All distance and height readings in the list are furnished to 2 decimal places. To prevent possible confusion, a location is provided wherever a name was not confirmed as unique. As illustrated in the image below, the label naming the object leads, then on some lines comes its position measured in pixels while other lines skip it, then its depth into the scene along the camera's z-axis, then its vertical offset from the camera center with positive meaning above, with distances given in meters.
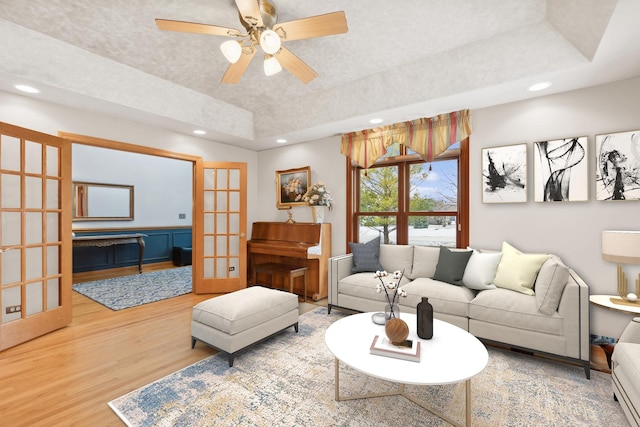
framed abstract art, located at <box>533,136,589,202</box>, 2.85 +0.43
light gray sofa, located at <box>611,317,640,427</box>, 1.58 -0.92
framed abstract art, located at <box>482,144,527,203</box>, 3.16 +0.44
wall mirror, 5.80 +0.26
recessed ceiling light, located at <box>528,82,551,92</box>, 2.78 +1.22
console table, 5.17 -0.49
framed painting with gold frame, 4.85 +0.48
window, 3.68 +0.20
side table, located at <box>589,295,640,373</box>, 2.29 -1.23
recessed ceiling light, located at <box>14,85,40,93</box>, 2.78 +1.21
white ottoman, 2.48 -0.95
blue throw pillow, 3.79 -0.56
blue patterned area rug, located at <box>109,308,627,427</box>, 1.81 -1.27
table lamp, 2.24 -0.29
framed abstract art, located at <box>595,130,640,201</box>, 2.63 +0.44
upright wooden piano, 4.31 -0.53
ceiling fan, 1.91 +1.26
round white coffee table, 1.60 -0.87
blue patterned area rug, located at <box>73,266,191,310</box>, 4.23 -1.23
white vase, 4.50 -0.01
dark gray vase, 2.00 -0.73
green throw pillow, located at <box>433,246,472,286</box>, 3.17 -0.58
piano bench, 4.03 -0.80
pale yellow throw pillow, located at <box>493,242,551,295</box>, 2.74 -0.55
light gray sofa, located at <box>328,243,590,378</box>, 2.32 -0.82
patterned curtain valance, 3.54 +1.01
